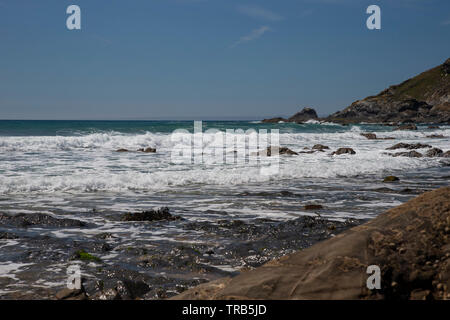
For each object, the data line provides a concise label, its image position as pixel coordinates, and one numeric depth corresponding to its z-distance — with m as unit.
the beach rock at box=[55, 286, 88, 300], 3.60
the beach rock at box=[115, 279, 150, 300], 4.09
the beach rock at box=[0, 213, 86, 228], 7.15
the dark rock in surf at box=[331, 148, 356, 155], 22.54
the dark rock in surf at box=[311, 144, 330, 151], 25.56
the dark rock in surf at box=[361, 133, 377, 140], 39.12
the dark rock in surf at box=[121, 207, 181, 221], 7.57
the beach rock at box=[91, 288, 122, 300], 3.97
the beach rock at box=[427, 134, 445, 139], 39.77
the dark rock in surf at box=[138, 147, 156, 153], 23.84
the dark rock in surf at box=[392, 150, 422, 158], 20.67
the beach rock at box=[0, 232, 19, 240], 6.30
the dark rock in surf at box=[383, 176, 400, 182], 12.71
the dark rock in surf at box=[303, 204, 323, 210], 8.54
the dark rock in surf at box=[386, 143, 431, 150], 24.25
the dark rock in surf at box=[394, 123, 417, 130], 58.04
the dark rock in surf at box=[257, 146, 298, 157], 21.56
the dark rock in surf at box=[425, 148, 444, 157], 21.28
